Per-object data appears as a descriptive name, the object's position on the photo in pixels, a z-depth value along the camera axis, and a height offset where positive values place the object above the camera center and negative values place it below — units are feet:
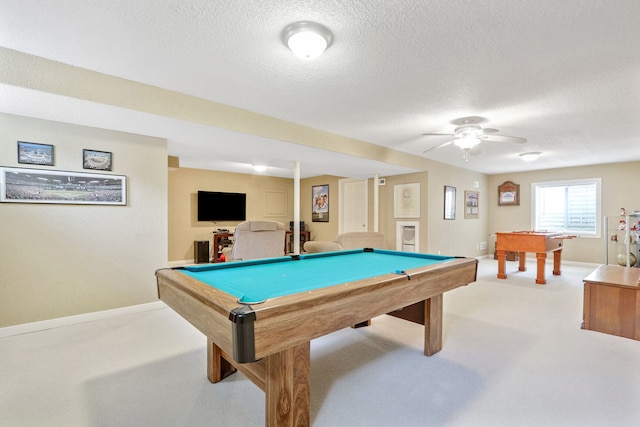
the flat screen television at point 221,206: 22.29 +0.33
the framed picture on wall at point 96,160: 9.82 +1.69
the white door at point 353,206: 23.00 +0.40
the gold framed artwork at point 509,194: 23.85 +1.46
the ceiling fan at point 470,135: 11.39 +3.04
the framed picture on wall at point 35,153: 8.88 +1.71
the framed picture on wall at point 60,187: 8.73 +0.72
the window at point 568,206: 20.65 +0.42
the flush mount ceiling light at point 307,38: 5.85 +3.52
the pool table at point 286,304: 3.71 -1.43
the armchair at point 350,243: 13.55 -1.52
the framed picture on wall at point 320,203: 25.75 +0.69
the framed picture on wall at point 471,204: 22.82 +0.58
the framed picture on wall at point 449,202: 20.78 +0.66
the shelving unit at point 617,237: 17.88 -1.60
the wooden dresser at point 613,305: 8.64 -2.82
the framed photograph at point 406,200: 19.83 +0.75
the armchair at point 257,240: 12.96 -1.35
